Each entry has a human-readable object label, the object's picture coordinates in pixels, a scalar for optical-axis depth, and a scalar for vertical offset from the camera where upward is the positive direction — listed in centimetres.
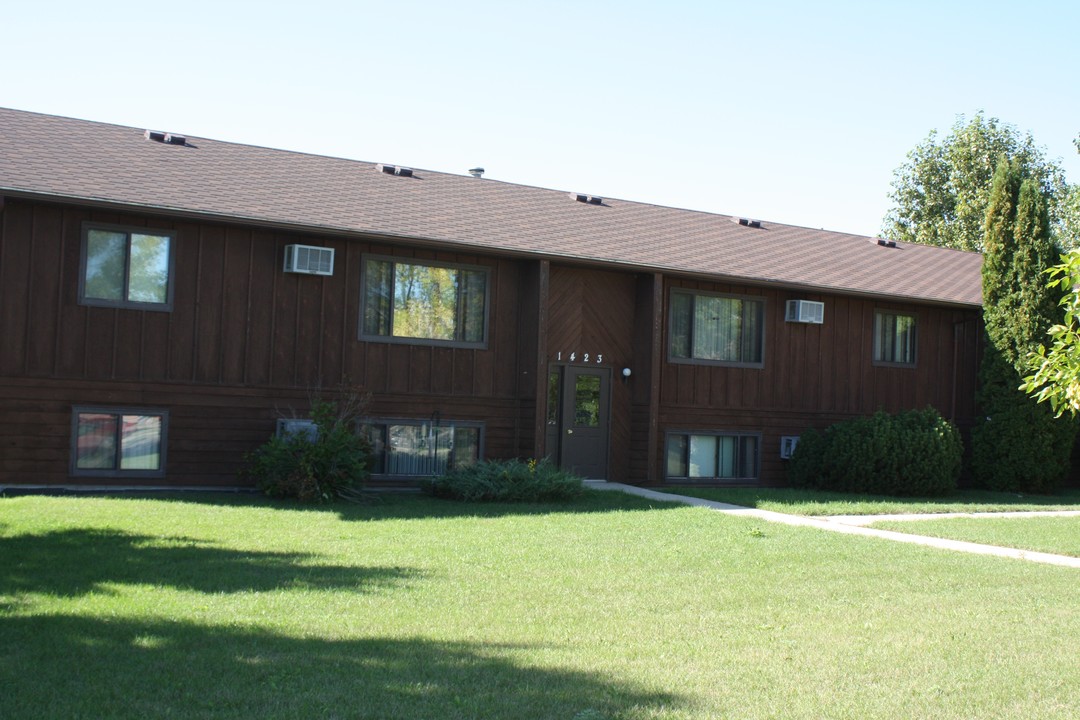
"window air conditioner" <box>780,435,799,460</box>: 2078 -45
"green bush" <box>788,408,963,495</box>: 1872 -50
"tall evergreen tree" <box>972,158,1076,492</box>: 2050 +175
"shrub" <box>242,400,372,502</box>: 1471 -85
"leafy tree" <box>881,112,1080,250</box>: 4716 +1054
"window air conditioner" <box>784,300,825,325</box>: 2062 +201
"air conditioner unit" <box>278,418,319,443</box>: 1572 -37
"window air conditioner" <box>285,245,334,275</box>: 1627 +205
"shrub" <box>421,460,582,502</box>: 1566 -104
